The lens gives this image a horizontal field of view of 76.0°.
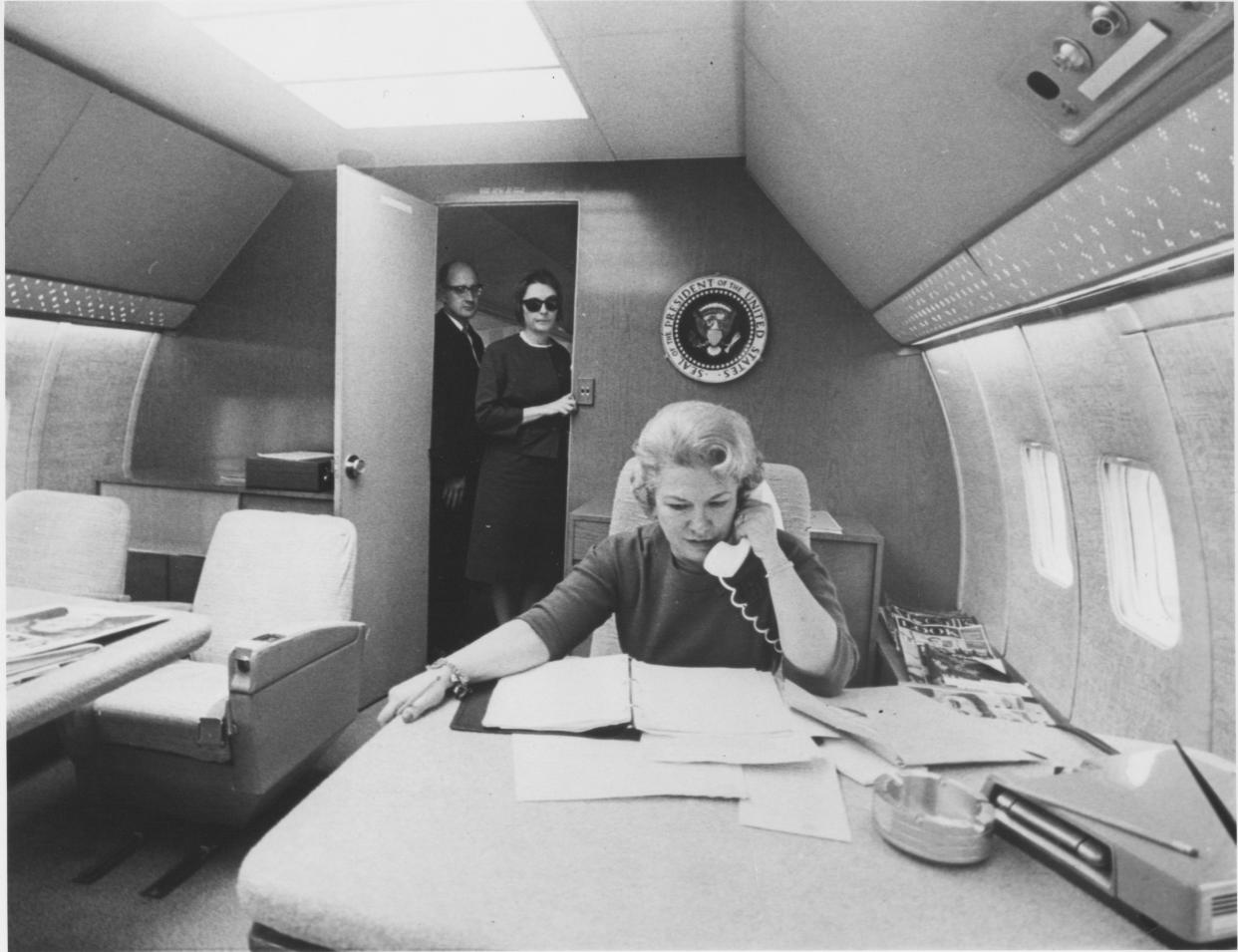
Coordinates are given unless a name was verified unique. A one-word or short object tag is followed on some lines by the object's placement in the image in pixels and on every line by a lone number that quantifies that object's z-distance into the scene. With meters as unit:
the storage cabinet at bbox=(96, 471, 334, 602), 3.85
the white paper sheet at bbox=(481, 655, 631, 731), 1.33
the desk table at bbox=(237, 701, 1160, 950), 0.86
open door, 3.53
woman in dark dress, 4.01
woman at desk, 1.66
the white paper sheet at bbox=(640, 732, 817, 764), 1.21
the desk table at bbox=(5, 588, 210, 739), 1.62
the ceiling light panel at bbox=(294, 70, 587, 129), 3.14
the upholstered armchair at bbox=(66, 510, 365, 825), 2.36
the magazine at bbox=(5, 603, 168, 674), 1.84
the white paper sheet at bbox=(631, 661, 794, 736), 1.33
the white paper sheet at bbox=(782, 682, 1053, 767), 1.28
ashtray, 0.98
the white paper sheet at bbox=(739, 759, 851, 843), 1.06
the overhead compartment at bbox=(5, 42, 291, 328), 3.11
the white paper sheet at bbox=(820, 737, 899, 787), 1.21
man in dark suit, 4.41
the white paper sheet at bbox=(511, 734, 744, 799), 1.13
